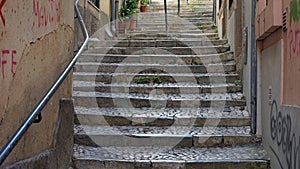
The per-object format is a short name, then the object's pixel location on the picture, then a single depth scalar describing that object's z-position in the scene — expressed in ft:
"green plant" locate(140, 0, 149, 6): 42.57
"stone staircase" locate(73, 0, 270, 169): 13.76
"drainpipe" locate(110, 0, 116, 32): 34.43
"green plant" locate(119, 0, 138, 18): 38.07
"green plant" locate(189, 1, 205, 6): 44.00
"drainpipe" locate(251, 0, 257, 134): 15.46
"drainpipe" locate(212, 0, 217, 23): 34.45
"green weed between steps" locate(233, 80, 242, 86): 19.97
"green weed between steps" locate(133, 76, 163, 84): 20.86
